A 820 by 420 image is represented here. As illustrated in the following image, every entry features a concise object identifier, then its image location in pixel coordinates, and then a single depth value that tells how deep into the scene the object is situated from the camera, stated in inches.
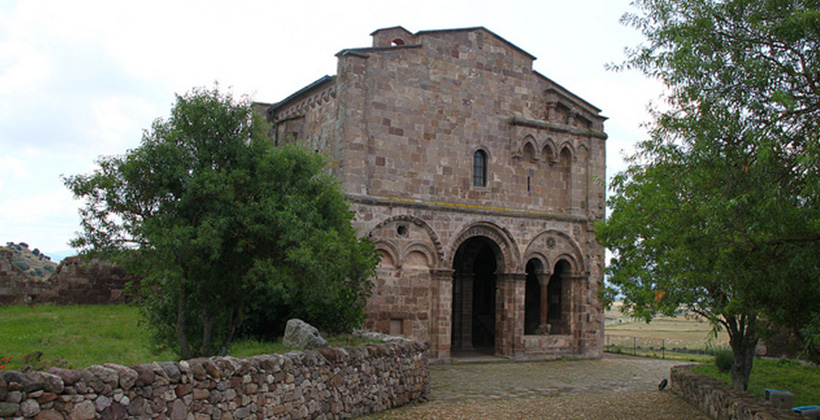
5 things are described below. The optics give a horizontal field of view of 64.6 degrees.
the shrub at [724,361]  710.5
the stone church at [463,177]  822.5
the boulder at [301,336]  448.5
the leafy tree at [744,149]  344.5
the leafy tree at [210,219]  412.8
